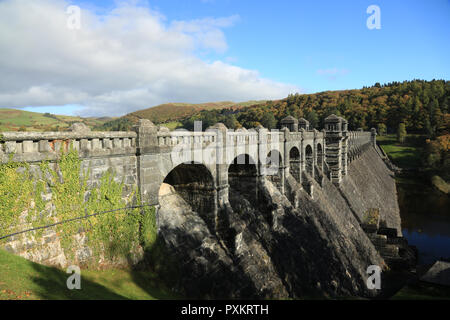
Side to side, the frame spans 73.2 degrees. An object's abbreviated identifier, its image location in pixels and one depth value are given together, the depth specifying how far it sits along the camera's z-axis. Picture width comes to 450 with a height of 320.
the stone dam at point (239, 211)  11.08
